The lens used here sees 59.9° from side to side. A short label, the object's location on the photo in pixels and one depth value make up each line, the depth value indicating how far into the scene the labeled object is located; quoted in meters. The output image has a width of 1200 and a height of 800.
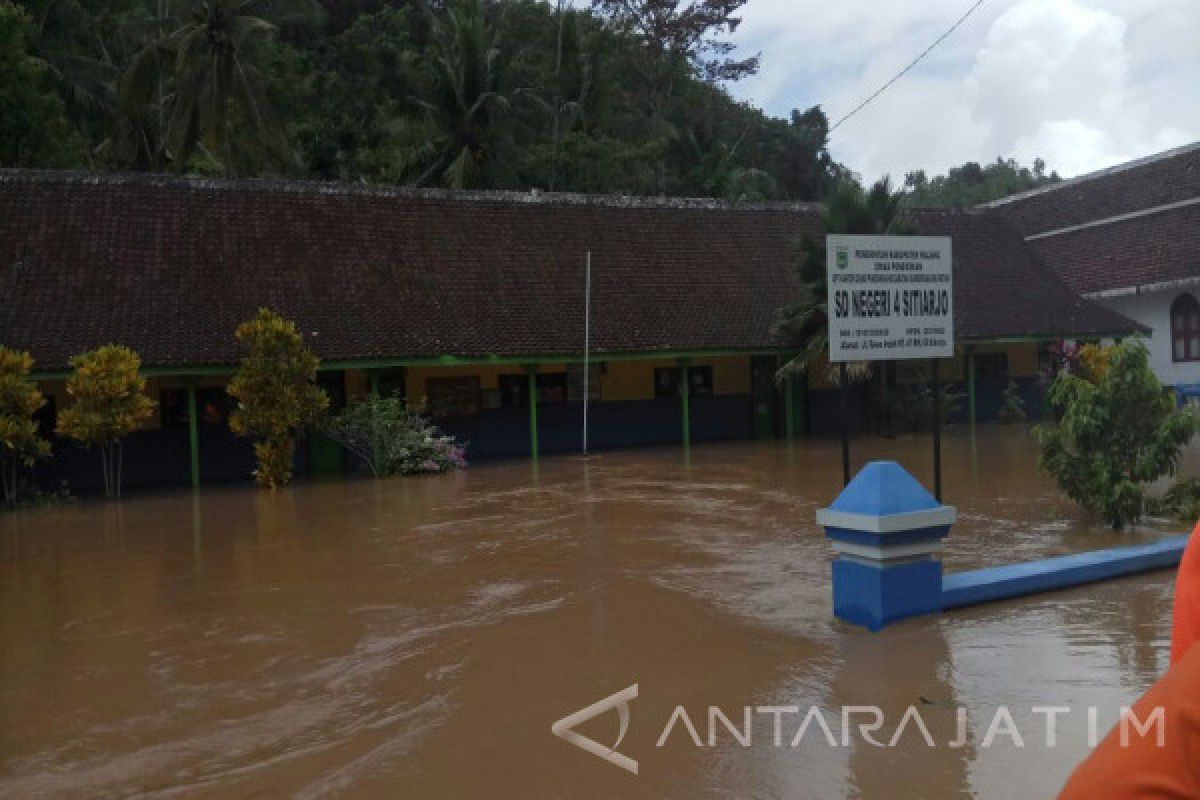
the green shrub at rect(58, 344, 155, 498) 15.03
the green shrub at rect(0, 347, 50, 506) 14.53
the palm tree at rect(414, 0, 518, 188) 29.38
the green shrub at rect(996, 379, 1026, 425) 24.12
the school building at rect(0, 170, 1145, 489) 17.64
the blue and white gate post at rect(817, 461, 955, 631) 6.15
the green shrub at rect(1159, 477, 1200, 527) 9.91
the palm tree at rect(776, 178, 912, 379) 19.95
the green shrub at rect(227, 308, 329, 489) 16.30
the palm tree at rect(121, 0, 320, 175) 25.94
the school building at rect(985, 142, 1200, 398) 26.22
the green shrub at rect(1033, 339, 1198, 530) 9.56
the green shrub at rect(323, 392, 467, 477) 17.38
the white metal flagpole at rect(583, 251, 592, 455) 19.39
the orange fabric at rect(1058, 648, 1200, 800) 1.57
